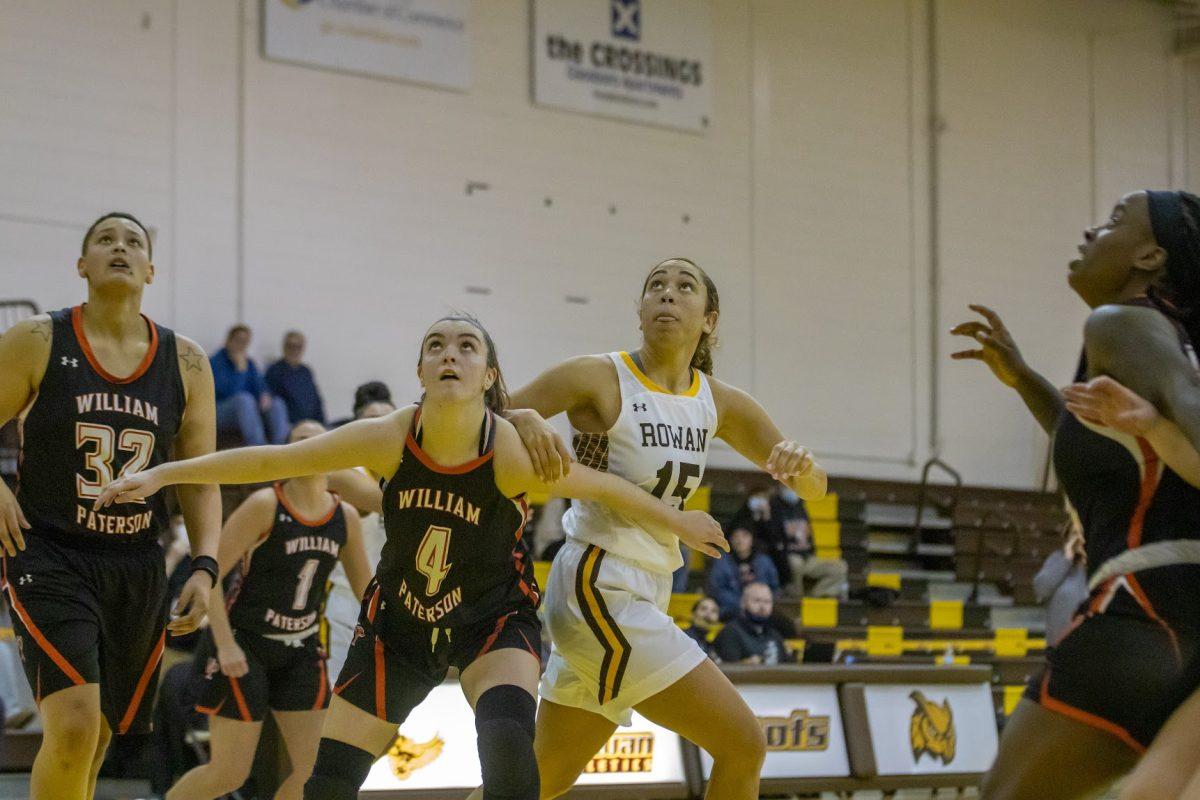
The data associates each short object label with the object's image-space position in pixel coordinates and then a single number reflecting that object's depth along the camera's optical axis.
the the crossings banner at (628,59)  16.08
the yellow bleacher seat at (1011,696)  12.23
